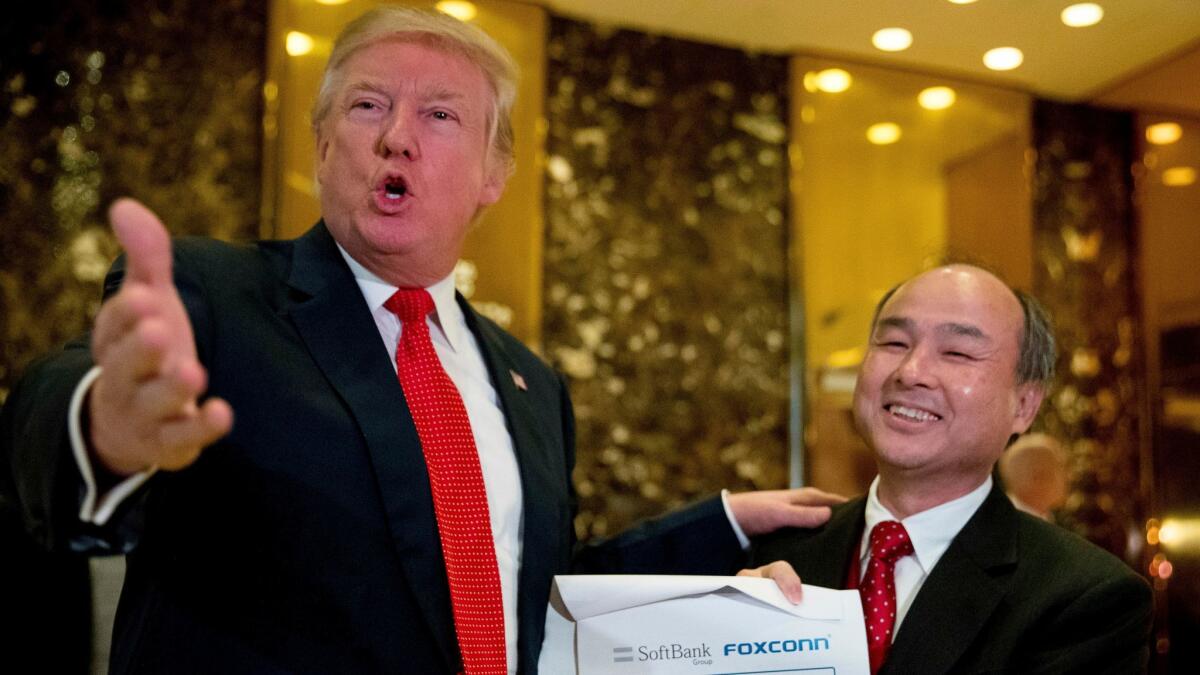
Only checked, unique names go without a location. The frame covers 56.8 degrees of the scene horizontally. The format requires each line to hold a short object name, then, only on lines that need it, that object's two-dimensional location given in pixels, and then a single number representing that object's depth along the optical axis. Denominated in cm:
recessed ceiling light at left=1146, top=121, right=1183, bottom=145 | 476
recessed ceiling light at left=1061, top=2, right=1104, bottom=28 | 409
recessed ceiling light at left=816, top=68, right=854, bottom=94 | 453
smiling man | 158
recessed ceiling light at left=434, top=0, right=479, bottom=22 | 397
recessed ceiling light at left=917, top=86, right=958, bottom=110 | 467
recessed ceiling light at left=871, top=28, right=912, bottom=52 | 431
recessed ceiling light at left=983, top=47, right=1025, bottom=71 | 447
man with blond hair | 100
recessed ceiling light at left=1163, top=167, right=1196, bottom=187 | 469
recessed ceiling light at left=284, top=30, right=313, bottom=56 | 378
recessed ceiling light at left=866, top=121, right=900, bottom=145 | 459
